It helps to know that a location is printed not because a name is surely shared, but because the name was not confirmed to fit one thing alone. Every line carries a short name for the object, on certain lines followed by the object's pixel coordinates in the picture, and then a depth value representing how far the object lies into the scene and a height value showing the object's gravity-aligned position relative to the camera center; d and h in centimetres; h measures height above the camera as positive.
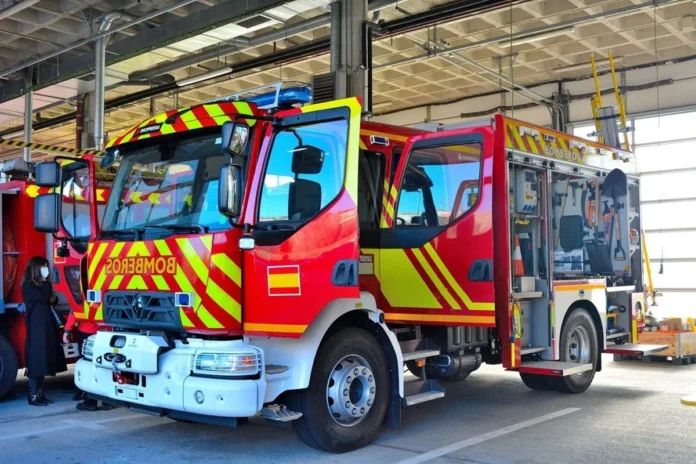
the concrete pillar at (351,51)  1062 +335
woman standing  776 -47
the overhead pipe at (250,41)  1134 +444
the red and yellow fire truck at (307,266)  516 +8
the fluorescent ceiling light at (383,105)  2095 +502
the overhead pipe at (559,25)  1258 +465
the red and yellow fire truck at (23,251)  731 +30
